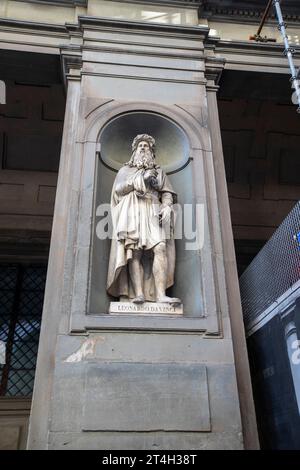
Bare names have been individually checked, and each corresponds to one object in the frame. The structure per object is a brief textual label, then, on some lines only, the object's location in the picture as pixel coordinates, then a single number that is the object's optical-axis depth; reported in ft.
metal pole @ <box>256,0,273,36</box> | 24.48
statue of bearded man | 17.90
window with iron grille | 27.30
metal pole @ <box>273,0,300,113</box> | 19.34
